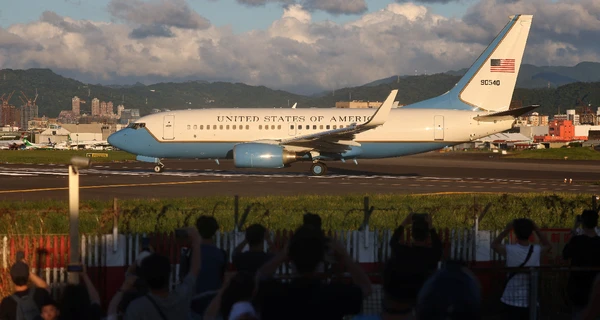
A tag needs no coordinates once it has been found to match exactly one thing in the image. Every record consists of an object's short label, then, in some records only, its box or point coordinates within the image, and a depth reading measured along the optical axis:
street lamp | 17.25
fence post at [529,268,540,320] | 17.45
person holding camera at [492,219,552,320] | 18.08
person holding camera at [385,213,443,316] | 12.08
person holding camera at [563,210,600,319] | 16.70
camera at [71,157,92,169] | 17.61
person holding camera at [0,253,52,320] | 13.86
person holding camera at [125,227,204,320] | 12.53
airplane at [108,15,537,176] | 79.00
